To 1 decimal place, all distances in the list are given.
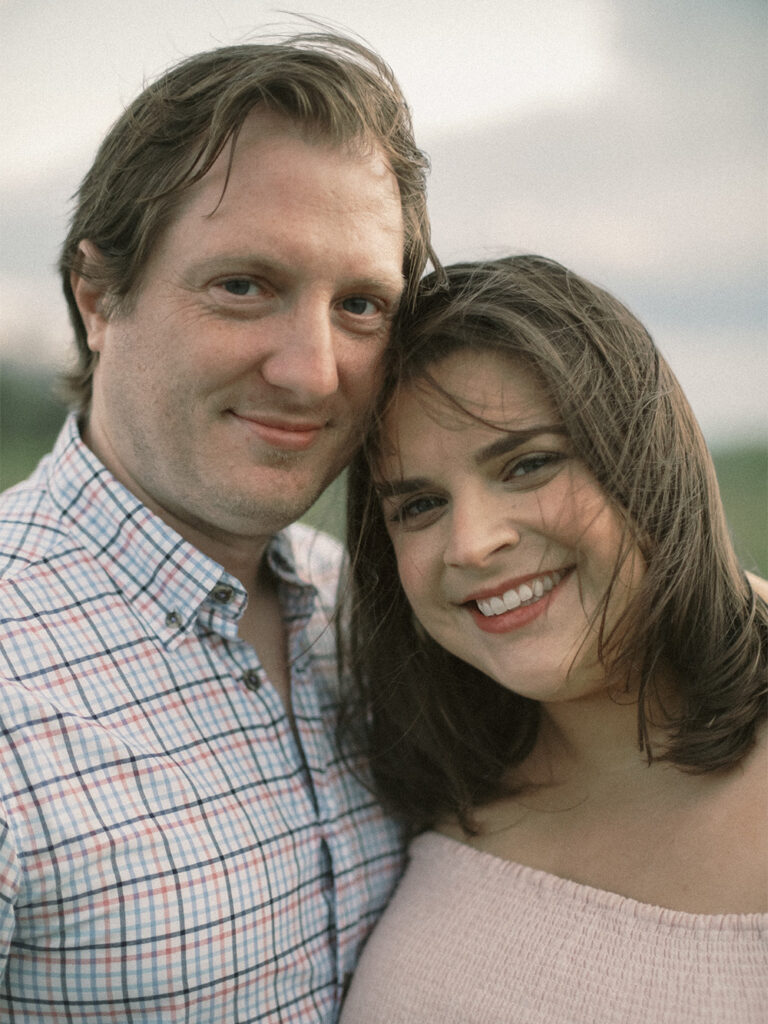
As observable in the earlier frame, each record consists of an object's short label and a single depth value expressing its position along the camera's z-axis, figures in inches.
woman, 22.2
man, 21.8
